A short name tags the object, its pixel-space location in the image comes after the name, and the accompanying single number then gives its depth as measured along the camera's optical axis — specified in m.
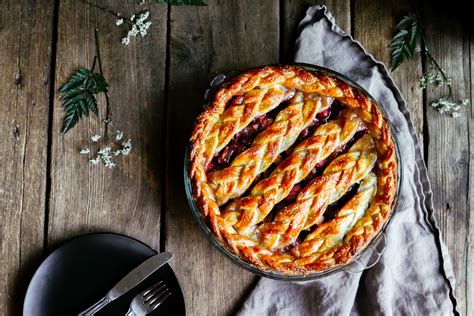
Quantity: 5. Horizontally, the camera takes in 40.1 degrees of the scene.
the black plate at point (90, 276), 1.63
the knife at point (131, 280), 1.61
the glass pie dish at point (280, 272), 1.53
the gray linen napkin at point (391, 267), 1.69
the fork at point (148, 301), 1.62
